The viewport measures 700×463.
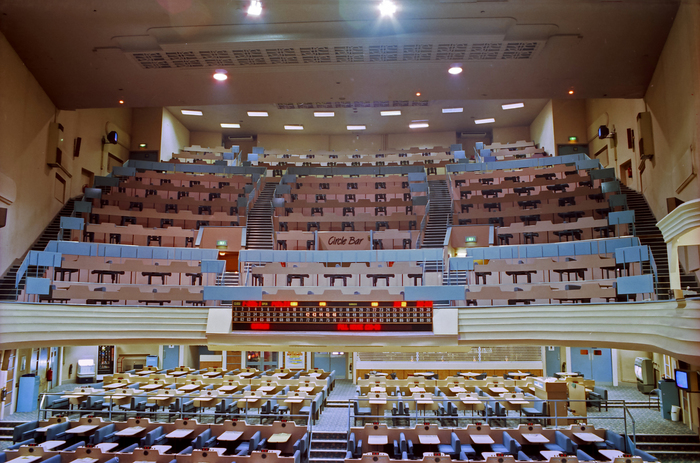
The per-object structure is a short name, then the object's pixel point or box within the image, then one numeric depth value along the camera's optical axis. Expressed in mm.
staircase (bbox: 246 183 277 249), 16984
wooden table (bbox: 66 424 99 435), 9043
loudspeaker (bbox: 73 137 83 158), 18391
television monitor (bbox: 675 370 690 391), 10898
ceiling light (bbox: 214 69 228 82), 14008
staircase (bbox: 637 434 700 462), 9867
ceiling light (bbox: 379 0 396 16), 10905
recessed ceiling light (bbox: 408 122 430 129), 27266
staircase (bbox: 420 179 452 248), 16703
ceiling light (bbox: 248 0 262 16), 10828
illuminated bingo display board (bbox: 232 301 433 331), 11781
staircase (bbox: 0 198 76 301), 12352
